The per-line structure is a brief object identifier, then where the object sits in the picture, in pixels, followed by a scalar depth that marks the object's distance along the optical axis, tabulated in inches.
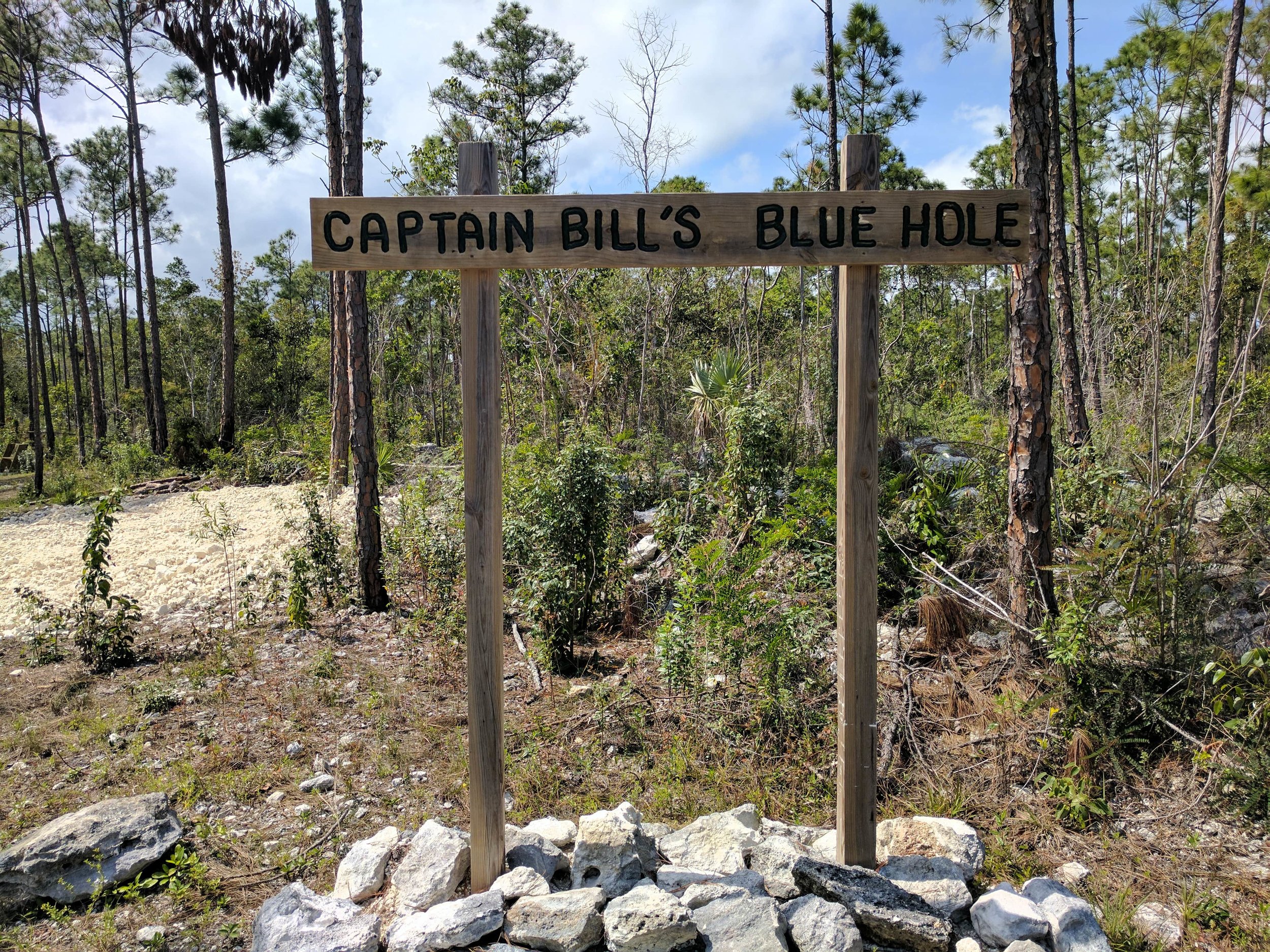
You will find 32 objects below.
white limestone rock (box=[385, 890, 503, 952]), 99.0
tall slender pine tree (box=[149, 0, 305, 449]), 400.5
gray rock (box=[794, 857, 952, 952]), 97.7
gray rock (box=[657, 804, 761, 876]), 117.0
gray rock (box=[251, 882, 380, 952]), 98.2
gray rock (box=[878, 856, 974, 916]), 107.6
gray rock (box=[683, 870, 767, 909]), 103.1
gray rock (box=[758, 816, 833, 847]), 126.4
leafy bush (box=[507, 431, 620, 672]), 218.2
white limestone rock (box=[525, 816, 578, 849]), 125.3
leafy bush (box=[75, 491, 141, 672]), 224.1
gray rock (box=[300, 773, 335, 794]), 158.4
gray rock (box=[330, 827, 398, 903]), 114.0
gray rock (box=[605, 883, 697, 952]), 95.1
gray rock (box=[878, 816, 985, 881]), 117.6
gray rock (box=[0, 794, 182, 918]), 122.8
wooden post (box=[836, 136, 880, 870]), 109.4
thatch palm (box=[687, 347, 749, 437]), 359.9
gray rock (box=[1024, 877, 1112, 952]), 99.2
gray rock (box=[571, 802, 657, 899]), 110.3
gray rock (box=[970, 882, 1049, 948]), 100.4
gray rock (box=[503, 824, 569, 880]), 116.4
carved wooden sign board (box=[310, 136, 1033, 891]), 106.9
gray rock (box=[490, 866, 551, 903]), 108.0
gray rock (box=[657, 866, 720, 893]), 111.3
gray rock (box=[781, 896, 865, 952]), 95.7
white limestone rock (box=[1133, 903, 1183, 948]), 108.3
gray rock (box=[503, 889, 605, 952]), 97.5
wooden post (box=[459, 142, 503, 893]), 111.4
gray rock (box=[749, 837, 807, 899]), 109.8
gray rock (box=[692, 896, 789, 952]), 94.7
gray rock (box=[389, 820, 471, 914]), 109.3
